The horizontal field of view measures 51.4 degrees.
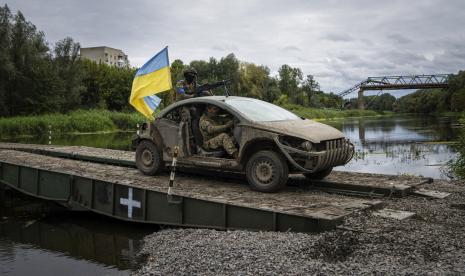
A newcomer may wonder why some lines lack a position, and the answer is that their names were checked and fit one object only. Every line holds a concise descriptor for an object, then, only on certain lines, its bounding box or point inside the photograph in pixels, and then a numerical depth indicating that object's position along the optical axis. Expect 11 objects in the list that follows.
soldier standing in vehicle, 10.94
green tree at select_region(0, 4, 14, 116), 44.12
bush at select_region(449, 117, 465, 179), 13.92
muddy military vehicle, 8.34
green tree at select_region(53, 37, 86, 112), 52.66
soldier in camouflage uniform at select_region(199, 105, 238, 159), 9.11
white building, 120.88
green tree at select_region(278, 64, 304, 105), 89.44
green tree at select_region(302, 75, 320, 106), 101.85
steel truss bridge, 87.06
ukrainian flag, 11.47
